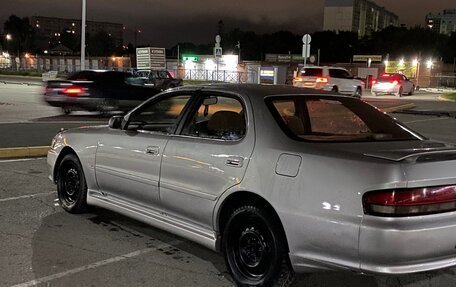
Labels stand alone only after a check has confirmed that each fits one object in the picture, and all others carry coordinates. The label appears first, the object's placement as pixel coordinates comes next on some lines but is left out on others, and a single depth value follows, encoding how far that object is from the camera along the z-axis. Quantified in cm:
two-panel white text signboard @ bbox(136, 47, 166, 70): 3312
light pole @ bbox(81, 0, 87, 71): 2523
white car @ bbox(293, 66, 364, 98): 2547
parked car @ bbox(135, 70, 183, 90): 3183
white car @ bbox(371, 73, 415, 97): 3262
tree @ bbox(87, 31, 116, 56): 11919
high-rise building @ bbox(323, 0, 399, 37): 15762
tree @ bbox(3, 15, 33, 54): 12106
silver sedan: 332
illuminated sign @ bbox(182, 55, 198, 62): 5862
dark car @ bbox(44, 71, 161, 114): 1670
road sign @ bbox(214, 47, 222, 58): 3081
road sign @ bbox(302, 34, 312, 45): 2147
